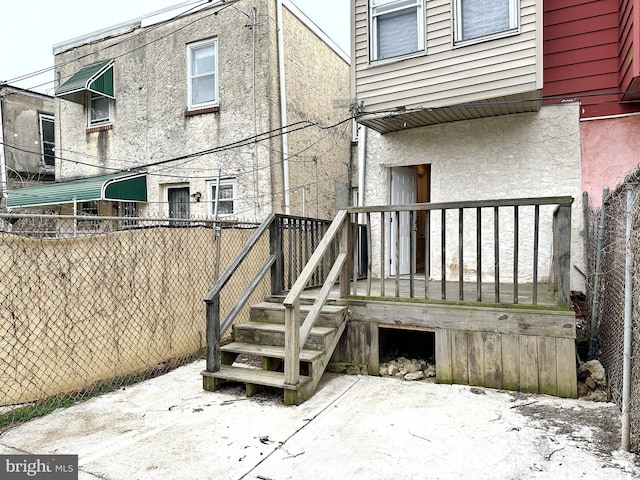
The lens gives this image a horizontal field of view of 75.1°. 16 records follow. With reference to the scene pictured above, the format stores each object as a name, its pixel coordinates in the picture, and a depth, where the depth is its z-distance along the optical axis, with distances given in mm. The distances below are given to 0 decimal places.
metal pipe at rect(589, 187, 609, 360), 4371
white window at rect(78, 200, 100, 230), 9684
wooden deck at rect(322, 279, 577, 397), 3758
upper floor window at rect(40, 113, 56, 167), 12711
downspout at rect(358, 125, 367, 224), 7168
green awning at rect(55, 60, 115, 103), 9211
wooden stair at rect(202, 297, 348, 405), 3779
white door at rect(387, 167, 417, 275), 7109
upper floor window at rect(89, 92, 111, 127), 9945
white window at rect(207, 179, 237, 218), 8570
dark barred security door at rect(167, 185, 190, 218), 9180
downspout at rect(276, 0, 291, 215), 8387
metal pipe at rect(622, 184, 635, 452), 2682
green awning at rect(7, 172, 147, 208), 8570
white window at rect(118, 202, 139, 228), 9477
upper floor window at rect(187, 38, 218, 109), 8781
